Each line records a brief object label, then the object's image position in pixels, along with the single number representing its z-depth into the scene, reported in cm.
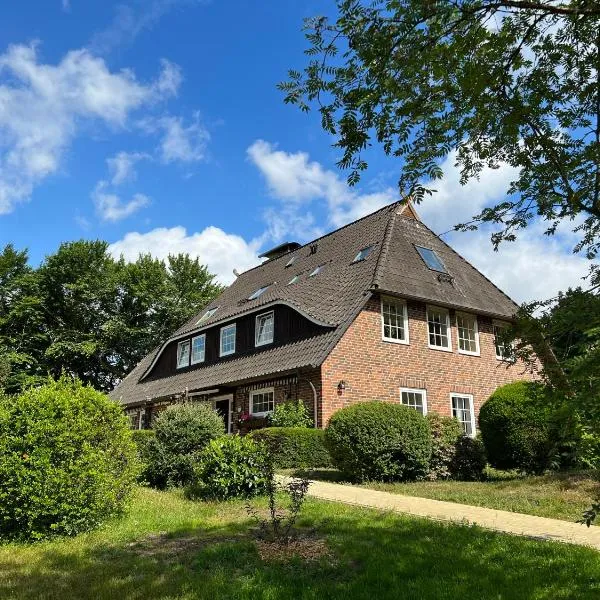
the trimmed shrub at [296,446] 1392
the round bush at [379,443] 1117
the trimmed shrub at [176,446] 1136
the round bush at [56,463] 682
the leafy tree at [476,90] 433
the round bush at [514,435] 1212
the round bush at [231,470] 930
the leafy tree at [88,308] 3941
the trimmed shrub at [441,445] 1209
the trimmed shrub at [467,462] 1231
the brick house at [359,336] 1700
